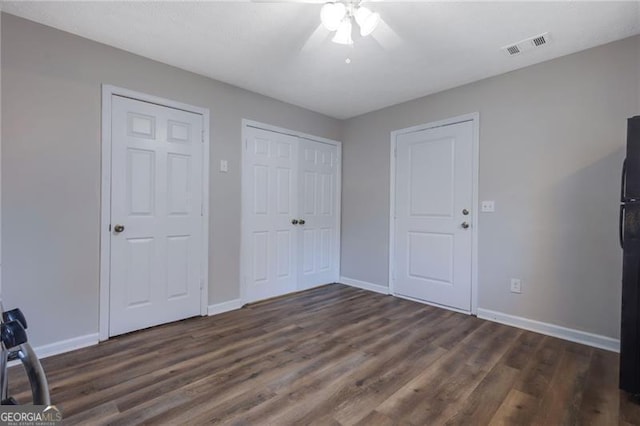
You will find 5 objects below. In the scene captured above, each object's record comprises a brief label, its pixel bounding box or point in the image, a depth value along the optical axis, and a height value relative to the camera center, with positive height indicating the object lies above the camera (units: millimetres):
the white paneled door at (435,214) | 3217 -14
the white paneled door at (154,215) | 2557 -56
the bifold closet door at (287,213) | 3494 -31
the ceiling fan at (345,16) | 1783 +1187
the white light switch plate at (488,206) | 3006 +82
